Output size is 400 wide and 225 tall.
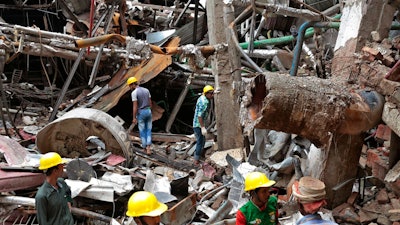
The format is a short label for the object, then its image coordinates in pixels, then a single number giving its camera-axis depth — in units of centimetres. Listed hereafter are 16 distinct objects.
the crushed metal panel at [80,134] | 766
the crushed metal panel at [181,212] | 566
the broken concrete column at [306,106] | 367
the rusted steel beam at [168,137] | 1020
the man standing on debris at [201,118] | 819
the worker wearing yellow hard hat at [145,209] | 323
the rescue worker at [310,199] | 295
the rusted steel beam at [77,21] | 1097
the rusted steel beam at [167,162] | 820
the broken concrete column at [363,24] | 499
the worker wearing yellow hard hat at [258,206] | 360
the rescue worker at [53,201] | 413
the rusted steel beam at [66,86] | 955
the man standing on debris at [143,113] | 851
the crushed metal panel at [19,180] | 594
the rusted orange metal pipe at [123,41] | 661
